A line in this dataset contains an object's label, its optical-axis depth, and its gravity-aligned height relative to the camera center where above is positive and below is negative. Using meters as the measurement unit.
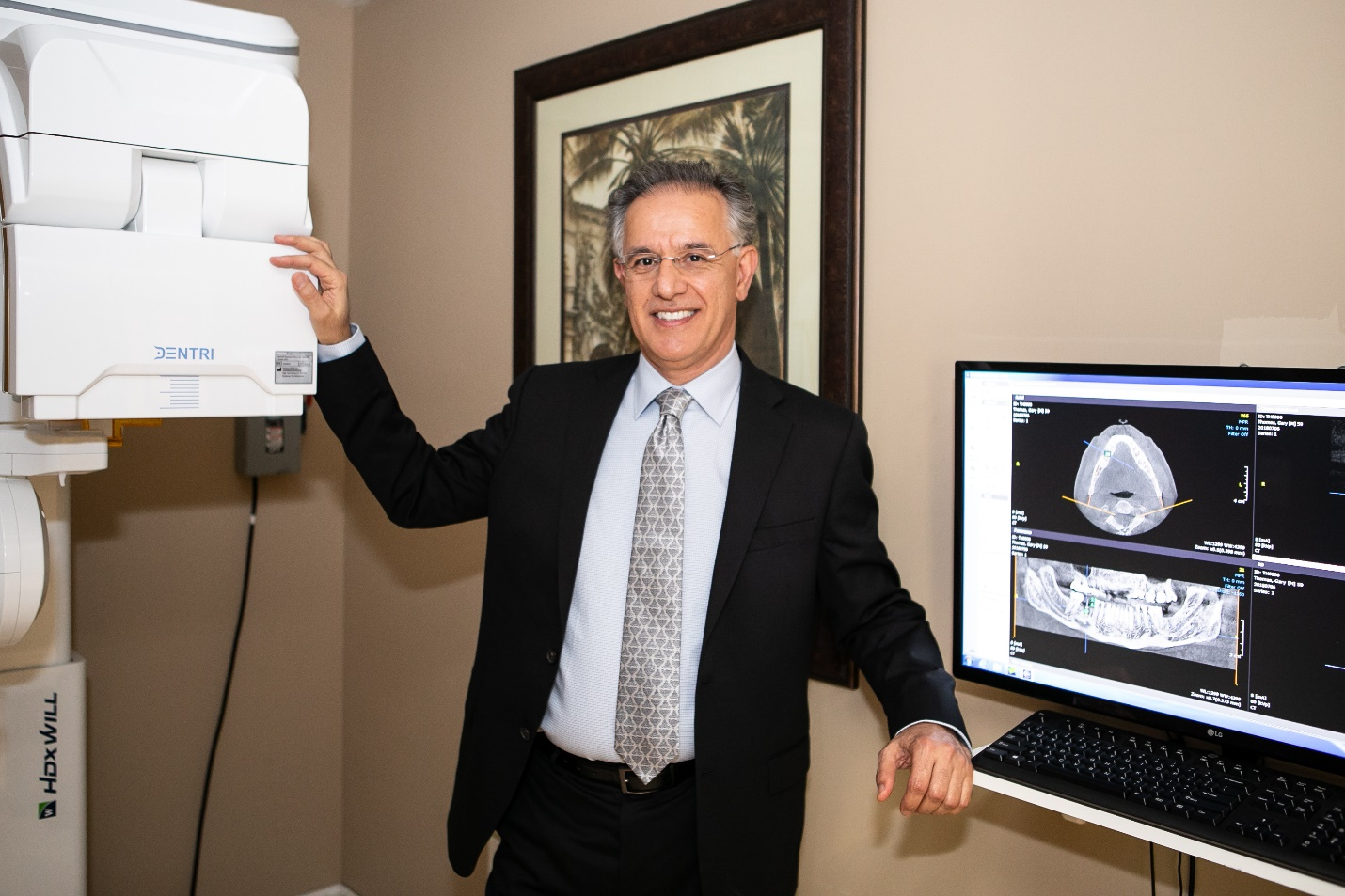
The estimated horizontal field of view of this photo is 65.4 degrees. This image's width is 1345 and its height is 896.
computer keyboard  1.13 -0.42
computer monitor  1.22 -0.13
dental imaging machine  1.36 +0.29
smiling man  1.61 -0.24
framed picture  1.85 +0.57
